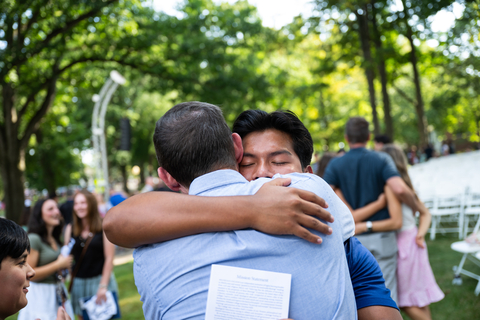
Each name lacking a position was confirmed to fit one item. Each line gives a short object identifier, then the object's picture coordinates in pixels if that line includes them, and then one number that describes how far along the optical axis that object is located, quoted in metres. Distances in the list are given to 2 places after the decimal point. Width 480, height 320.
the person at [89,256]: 4.58
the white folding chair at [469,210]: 8.41
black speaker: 14.80
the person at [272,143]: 1.96
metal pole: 13.80
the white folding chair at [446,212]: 9.30
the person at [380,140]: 5.80
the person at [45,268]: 4.11
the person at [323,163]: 5.87
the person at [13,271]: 1.89
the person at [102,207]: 11.27
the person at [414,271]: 3.72
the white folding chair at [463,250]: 5.83
